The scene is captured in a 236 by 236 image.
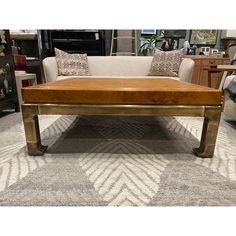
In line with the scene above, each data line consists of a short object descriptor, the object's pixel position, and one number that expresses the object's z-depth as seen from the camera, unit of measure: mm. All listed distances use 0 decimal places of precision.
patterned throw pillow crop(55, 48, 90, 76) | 2446
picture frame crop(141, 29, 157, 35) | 3727
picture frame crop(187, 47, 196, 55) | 3743
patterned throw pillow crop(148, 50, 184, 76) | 2400
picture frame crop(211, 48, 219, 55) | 3725
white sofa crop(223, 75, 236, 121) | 1782
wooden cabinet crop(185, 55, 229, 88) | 3510
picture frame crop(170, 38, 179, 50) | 3795
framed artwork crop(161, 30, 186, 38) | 3762
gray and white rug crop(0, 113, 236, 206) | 845
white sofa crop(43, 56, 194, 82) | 2611
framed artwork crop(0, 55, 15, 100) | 2094
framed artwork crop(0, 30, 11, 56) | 2059
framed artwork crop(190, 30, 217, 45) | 3823
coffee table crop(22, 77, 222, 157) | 1065
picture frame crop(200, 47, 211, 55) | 3797
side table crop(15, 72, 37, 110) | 2420
